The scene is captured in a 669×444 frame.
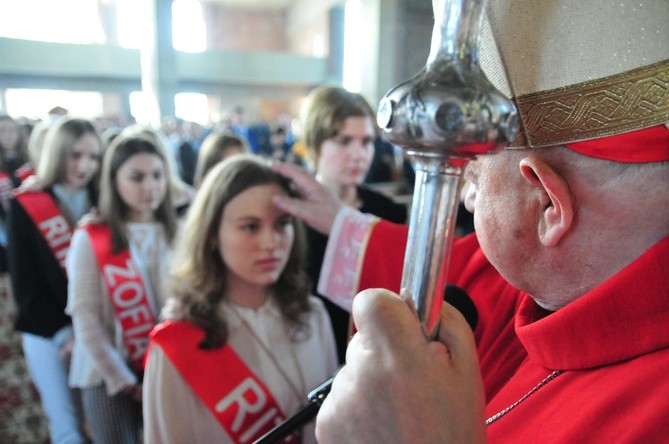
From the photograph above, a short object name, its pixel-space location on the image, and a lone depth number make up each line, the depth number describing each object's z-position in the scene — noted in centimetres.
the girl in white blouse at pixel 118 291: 189
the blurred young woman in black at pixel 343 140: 205
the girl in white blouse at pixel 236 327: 131
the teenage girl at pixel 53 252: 220
